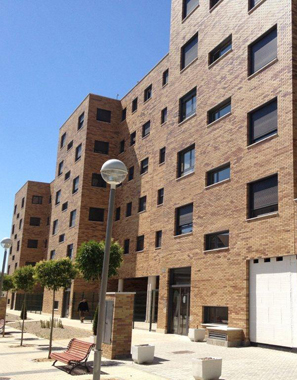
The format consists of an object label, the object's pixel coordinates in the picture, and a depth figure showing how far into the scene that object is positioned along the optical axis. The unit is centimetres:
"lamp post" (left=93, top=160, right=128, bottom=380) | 674
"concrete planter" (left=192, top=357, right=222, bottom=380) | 1002
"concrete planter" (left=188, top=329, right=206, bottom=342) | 1925
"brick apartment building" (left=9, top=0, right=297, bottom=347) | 1714
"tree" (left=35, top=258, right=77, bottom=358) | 1561
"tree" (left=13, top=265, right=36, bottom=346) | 2323
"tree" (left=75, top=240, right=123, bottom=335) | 2584
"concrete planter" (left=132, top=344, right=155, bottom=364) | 1237
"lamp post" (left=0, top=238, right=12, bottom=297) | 1664
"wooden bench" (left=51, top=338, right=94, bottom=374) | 1116
